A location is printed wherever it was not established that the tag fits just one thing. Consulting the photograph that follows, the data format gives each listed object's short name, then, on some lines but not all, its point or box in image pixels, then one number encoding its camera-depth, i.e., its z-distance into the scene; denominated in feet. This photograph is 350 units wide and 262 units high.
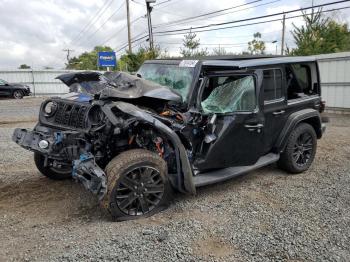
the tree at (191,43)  95.81
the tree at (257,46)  149.79
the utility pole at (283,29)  140.85
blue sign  68.59
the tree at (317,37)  67.72
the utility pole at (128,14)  96.36
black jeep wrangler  13.11
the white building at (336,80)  40.65
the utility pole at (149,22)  80.82
